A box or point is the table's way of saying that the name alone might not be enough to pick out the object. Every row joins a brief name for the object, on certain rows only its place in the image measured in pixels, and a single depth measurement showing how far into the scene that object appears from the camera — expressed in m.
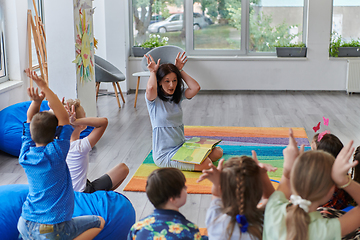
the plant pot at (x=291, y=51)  7.05
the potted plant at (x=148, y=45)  7.18
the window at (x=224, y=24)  7.27
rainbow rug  3.12
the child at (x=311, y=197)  1.37
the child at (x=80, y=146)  2.32
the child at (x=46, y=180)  1.82
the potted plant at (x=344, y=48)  6.93
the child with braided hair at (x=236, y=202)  1.47
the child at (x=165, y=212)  1.52
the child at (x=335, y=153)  2.00
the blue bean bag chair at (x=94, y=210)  2.21
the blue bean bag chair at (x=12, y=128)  3.76
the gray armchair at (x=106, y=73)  5.82
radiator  6.80
